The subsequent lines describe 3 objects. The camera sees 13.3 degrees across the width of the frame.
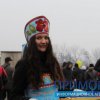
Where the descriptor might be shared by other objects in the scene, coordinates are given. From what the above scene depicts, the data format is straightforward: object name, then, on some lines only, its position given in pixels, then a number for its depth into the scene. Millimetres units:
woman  3988
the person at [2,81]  9461
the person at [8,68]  12539
